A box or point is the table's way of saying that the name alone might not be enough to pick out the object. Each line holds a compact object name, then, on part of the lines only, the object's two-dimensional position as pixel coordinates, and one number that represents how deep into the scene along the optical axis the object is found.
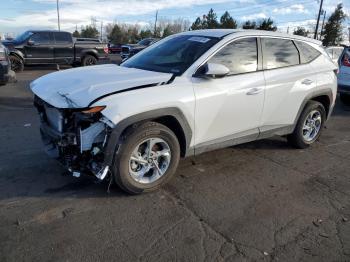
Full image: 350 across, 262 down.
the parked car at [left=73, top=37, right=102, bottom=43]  18.04
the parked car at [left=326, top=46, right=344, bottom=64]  15.84
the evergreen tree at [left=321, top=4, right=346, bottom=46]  64.44
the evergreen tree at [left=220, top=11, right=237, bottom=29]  57.53
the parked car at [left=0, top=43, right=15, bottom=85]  8.28
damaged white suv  3.61
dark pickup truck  15.87
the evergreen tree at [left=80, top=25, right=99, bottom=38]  76.96
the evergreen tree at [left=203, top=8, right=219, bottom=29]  62.56
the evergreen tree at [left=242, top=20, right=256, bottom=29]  48.31
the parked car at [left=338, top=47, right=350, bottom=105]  9.32
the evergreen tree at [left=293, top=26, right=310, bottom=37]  65.15
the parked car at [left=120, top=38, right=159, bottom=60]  22.44
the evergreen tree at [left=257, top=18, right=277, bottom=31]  44.94
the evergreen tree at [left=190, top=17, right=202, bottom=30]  66.83
